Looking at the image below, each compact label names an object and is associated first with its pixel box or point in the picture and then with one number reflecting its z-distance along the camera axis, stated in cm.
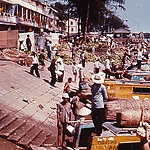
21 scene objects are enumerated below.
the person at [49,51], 2958
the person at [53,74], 2175
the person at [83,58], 3305
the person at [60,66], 2370
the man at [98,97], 1044
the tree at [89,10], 5827
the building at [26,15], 4737
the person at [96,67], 2468
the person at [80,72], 2499
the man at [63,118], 1156
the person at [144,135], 799
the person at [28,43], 2981
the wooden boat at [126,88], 1745
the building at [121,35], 6930
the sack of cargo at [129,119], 996
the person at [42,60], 2656
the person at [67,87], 1651
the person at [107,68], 2536
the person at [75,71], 2526
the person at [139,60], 2400
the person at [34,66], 2214
